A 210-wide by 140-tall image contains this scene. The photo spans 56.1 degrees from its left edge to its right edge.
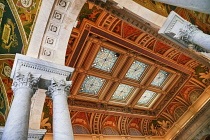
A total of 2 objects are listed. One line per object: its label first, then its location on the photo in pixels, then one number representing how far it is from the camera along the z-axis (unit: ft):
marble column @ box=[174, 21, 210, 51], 14.74
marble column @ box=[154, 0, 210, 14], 12.81
